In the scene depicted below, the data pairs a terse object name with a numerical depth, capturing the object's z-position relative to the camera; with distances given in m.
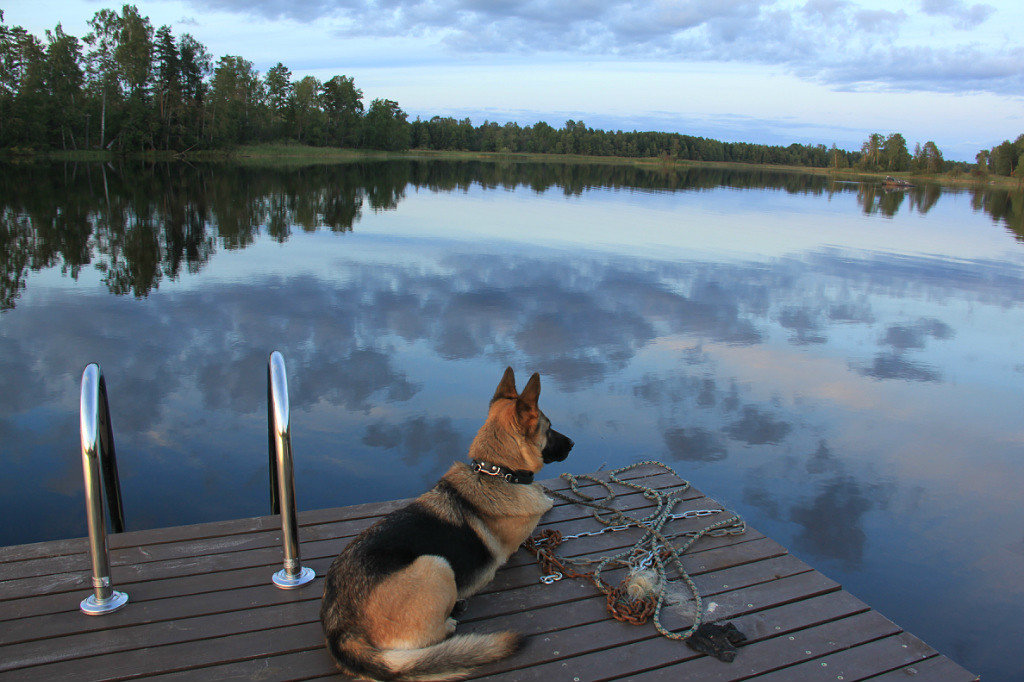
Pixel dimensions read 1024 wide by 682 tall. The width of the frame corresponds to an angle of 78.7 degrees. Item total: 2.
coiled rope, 3.57
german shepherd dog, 2.89
